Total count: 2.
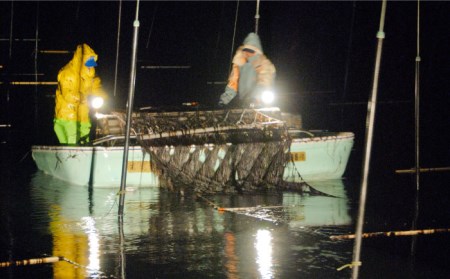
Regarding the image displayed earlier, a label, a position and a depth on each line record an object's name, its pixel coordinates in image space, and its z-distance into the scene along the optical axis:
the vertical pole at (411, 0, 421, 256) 13.09
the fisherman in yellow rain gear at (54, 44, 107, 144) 13.57
